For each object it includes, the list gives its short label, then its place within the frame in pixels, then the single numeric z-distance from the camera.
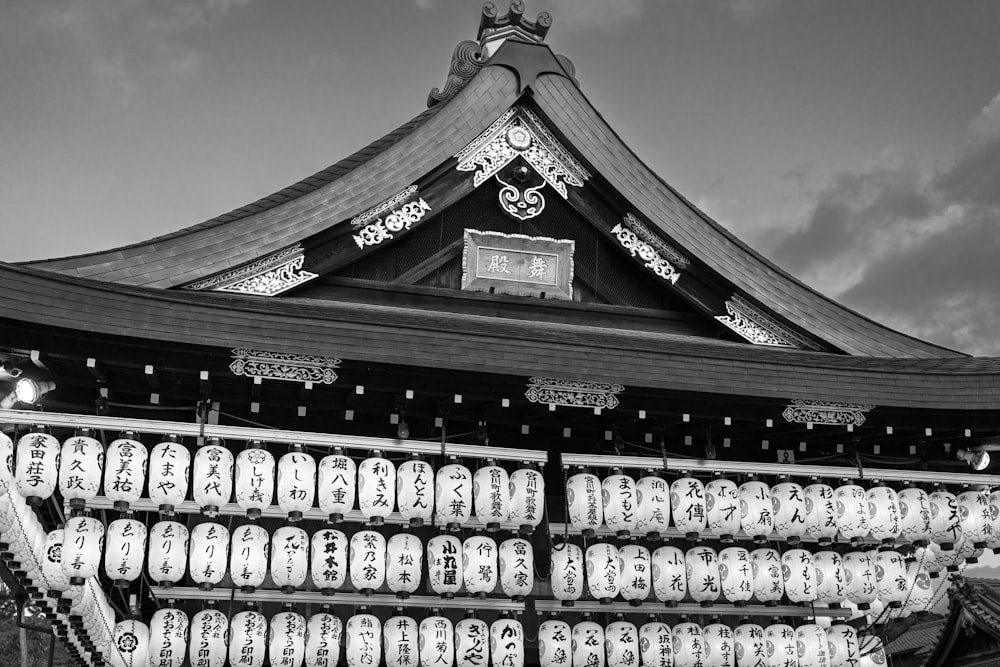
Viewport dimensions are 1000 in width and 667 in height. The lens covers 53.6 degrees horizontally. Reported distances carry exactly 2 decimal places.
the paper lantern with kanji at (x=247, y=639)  8.55
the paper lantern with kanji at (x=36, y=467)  7.79
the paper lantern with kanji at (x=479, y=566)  8.96
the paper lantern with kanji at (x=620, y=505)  9.32
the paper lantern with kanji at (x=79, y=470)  7.95
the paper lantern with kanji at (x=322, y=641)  8.78
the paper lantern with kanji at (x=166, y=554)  8.23
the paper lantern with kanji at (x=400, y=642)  8.84
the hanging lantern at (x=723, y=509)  9.63
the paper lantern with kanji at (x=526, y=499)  9.08
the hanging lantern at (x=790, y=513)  9.81
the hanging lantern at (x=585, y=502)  9.23
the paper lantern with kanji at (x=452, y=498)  8.88
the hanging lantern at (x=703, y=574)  9.64
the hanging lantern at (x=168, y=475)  8.20
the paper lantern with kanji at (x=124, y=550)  8.08
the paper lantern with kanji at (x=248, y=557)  8.40
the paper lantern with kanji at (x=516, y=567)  9.05
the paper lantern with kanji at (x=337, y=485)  8.56
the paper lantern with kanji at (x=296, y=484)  8.46
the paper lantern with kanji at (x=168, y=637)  8.41
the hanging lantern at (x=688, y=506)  9.50
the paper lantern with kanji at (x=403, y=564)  8.83
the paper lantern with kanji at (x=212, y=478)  8.30
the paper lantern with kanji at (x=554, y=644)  9.31
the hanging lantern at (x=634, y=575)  9.44
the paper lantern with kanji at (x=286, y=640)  8.60
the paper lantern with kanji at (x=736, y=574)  9.70
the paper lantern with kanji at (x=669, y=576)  9.55
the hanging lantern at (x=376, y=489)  8.65
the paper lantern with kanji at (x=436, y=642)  8.89
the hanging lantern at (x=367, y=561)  8.68
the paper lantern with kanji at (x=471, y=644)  9.05
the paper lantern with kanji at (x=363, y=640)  8.77
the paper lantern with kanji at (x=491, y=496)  9.00
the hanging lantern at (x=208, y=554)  8.30
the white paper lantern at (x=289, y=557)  8.52
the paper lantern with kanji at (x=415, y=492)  8.79
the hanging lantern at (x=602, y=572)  9.32
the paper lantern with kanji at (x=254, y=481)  8.35
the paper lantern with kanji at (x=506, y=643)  9.12
